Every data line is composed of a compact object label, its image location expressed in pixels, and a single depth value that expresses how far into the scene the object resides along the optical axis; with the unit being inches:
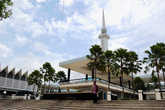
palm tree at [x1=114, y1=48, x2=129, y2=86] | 975.0
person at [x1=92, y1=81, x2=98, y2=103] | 627.9
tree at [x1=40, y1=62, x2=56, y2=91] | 1456.7
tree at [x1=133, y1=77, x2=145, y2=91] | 1555.9
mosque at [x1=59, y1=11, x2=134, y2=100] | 1128.8
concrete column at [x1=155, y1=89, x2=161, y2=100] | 542.3
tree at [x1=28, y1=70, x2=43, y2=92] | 1514.6
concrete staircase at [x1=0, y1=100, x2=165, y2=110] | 487.8
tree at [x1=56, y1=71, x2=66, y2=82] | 1519.4
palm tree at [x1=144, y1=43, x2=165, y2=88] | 880.9
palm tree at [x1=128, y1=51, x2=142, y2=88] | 988.5
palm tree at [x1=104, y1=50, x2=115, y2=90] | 1003.7
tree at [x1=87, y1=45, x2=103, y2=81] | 960.3
